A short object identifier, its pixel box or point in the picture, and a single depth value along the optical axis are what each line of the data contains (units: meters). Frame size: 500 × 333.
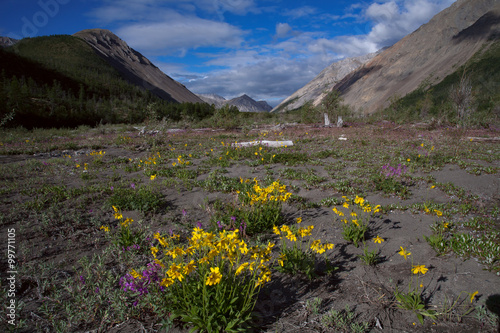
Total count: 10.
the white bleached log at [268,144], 13.01
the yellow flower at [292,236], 3.03
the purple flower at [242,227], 4.42
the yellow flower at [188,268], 2.16
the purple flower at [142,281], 2.69
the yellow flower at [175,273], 2.16
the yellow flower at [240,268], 2.16
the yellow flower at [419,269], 2.62
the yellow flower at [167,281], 2.15
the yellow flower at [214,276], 2.11
